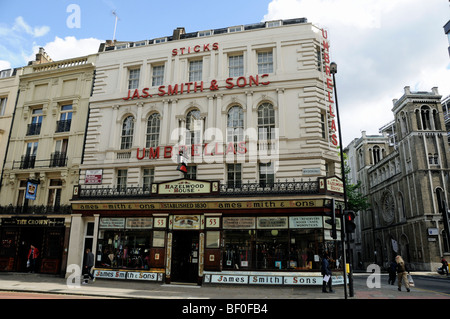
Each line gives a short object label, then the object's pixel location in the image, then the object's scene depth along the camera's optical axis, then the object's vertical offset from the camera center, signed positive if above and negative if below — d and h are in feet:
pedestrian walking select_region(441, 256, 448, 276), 106.52 -4.73
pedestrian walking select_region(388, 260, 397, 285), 68.08 -4.53
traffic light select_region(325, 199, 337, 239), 44.07 +4.59
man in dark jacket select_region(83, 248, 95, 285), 62.44 -3.38
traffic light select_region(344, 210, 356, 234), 44.86 +4.03
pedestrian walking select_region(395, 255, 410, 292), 54.49 -3.50
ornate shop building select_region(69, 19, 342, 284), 61.82 +18.71
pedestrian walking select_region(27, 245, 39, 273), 77.25 -2.47
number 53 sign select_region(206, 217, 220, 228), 64.28 +5.13
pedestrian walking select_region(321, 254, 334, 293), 52.73 -3.93
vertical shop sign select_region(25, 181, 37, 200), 77.76 +13.23
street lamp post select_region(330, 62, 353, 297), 49.65 +20.65
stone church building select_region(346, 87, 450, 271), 143.43 +29.96
